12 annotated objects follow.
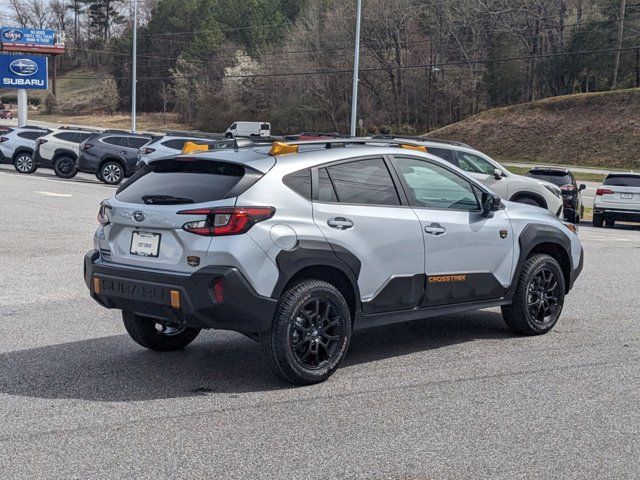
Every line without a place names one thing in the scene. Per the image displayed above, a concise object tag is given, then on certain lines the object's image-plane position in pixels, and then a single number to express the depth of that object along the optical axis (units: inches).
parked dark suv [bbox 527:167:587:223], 922.7
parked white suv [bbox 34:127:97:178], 1240.8
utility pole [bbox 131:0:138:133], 2025.1
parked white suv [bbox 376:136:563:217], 702.4
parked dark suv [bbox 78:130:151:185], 1141.1
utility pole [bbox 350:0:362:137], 1411.9
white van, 2558.6
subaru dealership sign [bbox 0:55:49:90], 2166.6
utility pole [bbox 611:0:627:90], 2581.2
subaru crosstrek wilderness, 235.5
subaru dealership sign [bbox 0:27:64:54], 2322.8
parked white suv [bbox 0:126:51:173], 1316.4
